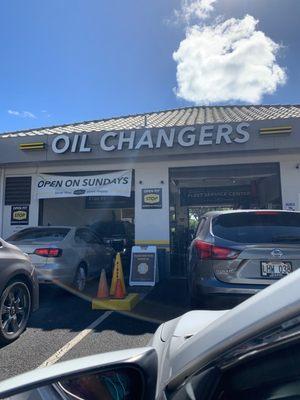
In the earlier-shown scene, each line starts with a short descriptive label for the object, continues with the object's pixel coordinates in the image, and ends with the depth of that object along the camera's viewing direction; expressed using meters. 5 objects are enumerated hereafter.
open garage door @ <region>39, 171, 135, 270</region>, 12.53
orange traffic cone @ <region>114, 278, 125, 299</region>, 7.48
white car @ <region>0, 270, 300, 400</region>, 1.15
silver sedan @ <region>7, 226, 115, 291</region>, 7.99
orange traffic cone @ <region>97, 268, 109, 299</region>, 7.53
